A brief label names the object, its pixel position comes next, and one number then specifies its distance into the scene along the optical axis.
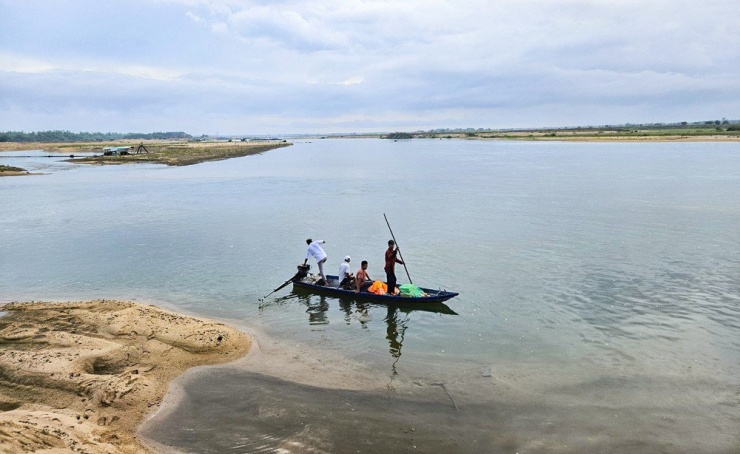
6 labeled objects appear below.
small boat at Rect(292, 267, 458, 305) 15.28
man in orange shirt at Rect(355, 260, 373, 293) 16.11
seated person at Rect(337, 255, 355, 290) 16.53
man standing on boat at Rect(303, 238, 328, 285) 16.97
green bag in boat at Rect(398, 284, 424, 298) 15.57
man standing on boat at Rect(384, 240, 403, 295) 15.75
